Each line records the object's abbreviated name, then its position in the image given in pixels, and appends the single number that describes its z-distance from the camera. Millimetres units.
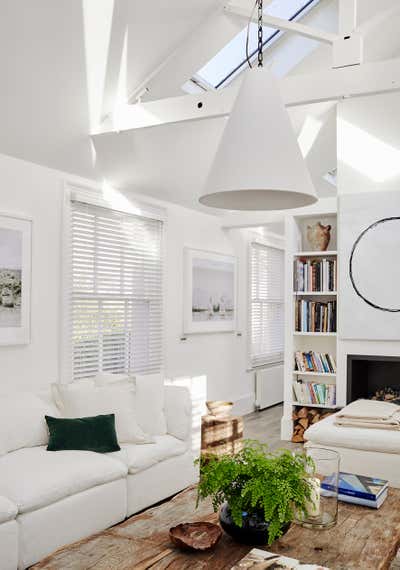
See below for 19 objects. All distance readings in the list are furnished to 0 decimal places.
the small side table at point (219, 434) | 5324
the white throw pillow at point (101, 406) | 4016
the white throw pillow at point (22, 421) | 3660
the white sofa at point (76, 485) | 2971
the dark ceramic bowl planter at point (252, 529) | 2129
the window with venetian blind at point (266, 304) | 7770
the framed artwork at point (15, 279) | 4156
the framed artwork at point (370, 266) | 5141
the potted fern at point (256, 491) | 2082
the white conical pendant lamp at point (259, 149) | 2109
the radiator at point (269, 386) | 7586
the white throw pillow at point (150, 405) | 4289
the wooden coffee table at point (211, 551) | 2018
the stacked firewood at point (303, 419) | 5676
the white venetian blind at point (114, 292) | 4898
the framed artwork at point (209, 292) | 6281
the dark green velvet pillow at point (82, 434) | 3727
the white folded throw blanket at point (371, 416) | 4020
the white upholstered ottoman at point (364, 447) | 3836
